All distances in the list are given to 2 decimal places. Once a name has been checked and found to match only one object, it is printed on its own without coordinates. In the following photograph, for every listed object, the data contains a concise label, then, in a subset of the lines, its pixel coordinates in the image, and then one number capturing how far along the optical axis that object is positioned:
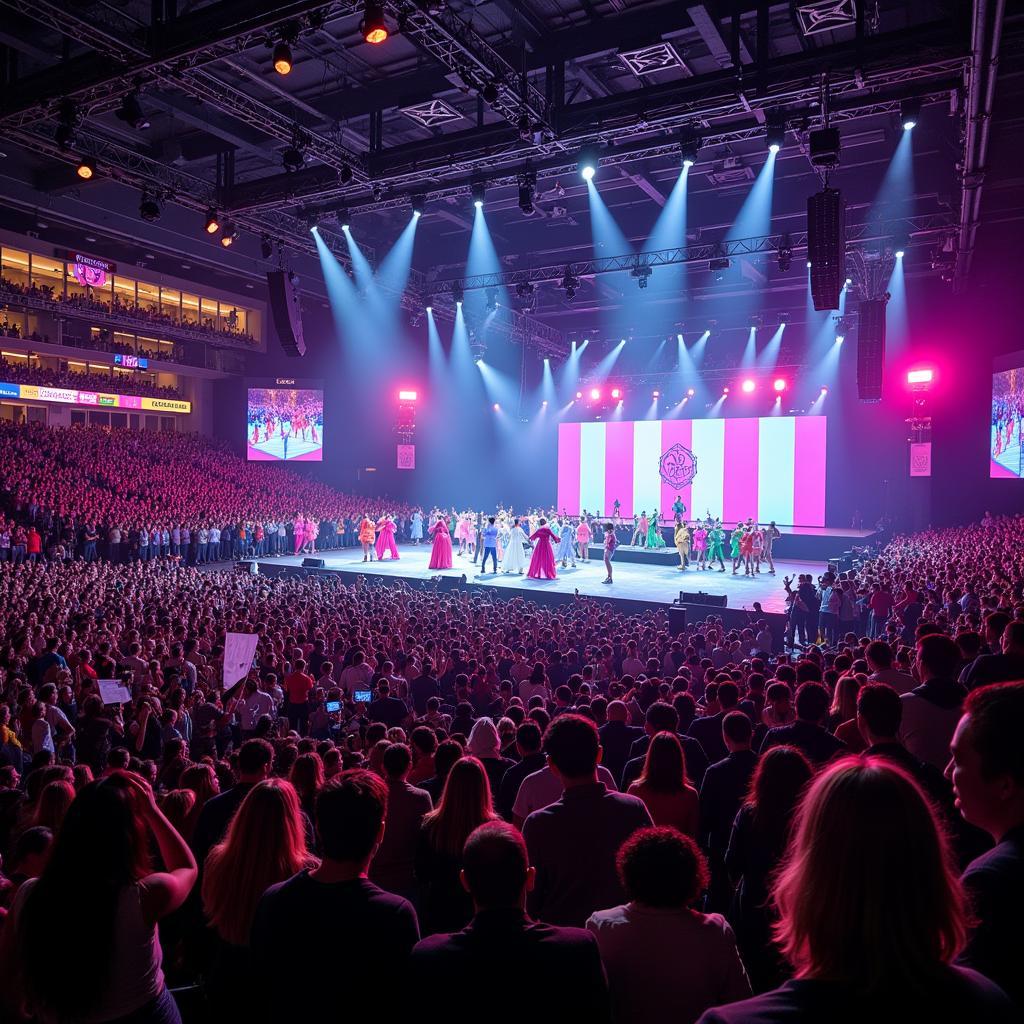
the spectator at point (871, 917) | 1.19
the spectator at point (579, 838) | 2.75
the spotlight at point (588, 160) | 12.08
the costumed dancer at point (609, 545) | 19.83
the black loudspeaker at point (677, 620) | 13.75
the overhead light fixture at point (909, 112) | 10.58
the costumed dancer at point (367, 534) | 23.38
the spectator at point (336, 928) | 2.01
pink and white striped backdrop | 27.06
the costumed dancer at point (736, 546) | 22.08
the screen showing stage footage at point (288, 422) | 30.52
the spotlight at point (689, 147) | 11.77
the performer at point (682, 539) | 22.02
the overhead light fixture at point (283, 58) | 9.21
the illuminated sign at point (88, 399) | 25.16
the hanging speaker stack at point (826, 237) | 10.70
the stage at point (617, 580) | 17.42
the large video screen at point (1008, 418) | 17.81
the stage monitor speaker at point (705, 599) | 15.05
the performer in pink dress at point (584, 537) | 24.38
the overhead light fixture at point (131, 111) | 10.87
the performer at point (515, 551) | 21.56
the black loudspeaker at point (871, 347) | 15.88
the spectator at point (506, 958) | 1.74
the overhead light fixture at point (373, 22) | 8.01
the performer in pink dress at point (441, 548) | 21.36
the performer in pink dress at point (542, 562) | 20.44
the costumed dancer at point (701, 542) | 22.75
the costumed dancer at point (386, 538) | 23.33
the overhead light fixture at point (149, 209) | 13.48
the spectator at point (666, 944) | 1.91
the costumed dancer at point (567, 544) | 23.12
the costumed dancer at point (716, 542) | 22.91
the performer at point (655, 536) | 25.33
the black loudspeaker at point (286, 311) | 14.83
